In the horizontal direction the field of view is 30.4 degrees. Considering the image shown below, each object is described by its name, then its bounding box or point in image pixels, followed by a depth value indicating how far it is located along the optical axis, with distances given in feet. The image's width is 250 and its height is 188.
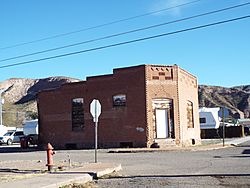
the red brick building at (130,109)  109.91
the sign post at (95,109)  65.88
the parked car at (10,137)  185.88
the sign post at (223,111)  116.64
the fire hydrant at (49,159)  57.62
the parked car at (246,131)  228.49
